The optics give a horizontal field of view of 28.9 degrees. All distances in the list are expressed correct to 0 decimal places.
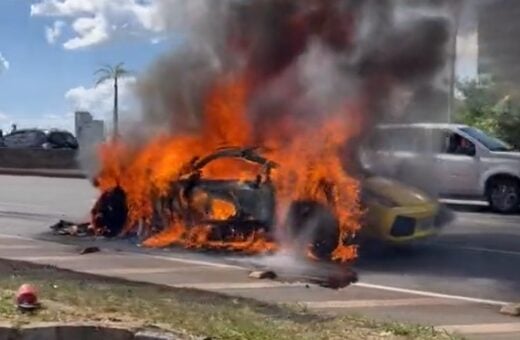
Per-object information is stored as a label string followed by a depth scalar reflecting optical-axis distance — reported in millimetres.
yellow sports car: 11422
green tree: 16594
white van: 18172
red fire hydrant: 6763
